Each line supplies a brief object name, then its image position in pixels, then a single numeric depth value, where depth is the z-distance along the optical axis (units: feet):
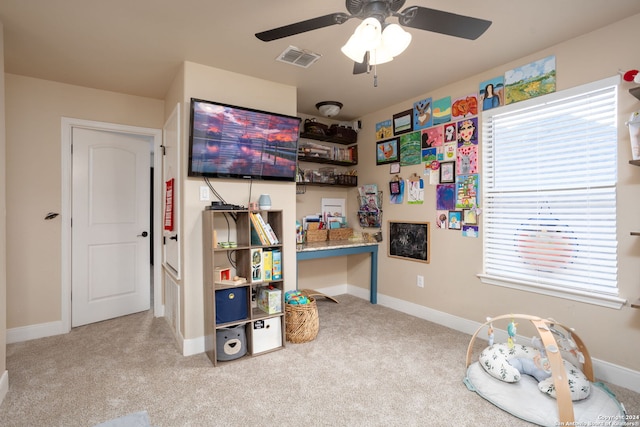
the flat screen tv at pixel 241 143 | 8.08
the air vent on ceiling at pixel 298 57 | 7.71
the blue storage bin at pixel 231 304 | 7.70
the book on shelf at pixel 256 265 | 8.07
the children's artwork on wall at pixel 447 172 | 9.68
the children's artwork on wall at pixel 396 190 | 11.36
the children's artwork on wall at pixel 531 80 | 7.63
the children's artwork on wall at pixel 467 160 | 9.16
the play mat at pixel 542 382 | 5.25
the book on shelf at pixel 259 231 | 8.30
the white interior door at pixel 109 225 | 10.05
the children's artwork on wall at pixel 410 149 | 10.72
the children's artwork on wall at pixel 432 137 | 10.05
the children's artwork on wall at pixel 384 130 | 11.80
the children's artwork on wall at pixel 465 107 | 9.19
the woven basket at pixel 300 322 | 8.73
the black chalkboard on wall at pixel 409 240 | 10.68
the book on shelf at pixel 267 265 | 8.31
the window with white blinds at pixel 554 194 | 6.89
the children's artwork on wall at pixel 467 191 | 9.14
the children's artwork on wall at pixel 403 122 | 11.01
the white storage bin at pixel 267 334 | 8.11
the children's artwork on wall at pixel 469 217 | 9.20
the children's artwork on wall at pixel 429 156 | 10.17
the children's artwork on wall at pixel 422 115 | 10.40
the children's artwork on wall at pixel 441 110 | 9.84
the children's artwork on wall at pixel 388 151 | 11.50
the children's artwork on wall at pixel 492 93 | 8.61
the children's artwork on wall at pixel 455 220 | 9.61
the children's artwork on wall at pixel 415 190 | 10.67
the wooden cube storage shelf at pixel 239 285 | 7.68
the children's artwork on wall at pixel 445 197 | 9.71
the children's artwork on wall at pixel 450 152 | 9.64
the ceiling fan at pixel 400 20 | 4.57
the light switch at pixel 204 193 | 8.40
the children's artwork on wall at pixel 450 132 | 9.65
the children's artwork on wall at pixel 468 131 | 9.17
